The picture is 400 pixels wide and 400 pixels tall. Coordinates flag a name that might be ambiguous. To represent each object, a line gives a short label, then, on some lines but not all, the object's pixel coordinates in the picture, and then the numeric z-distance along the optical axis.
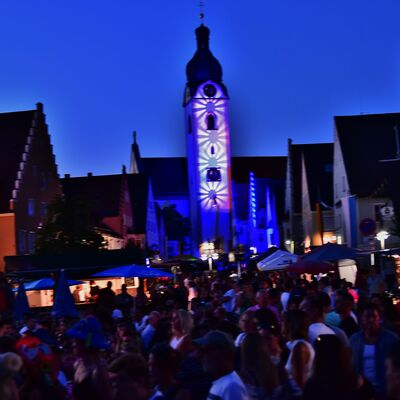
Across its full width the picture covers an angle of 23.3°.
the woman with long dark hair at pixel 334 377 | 6.40
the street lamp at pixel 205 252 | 81.24
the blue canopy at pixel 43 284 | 28.55
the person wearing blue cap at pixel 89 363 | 6.91
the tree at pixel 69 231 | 41.84
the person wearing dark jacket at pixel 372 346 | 9.23
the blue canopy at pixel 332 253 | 23.75
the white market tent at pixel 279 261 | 30.25
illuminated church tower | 109.69
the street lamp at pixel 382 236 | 33.42
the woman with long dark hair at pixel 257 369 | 7.16
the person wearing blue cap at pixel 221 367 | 6.56
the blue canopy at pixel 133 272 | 26.67
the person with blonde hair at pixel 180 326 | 10.66
